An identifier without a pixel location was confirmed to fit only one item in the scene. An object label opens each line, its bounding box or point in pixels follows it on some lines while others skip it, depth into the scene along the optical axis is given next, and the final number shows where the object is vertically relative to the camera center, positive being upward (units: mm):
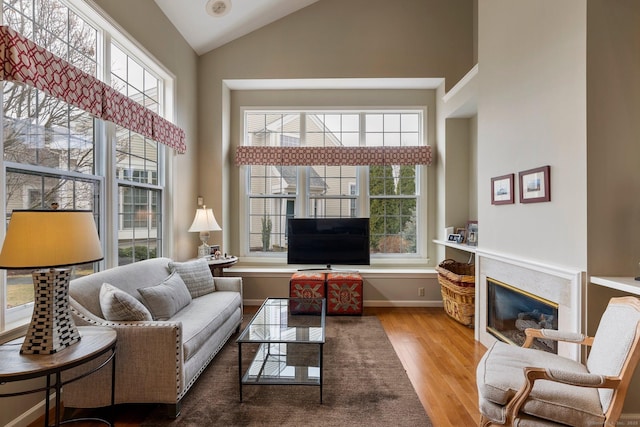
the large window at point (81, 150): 2012 +492
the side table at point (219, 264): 3822 -620
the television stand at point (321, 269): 4506 -801
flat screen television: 4434 -398
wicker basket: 3561 -935
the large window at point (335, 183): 4934 +448
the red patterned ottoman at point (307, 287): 4023 -936
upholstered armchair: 1432 -836
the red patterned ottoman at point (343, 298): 4027 -1073
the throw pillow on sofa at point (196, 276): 3225 -657
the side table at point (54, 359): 1416 -696
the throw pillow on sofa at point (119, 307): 2076 -619
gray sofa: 1990 -935
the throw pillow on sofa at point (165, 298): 2508 -704
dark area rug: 2002 -1289
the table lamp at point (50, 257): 1446 -208
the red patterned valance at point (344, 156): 4699 +823
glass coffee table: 2303 -959
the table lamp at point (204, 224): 3955 -149
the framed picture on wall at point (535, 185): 2250 +201
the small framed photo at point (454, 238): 4156 -334
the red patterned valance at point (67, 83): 1745 +852
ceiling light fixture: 3718 +2405
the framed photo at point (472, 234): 4047 -272
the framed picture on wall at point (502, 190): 2691 +197
